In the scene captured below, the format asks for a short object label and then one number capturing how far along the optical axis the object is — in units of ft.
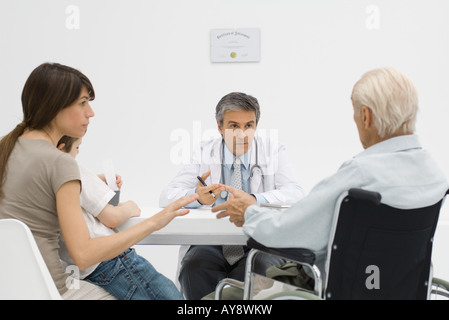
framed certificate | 12.21
